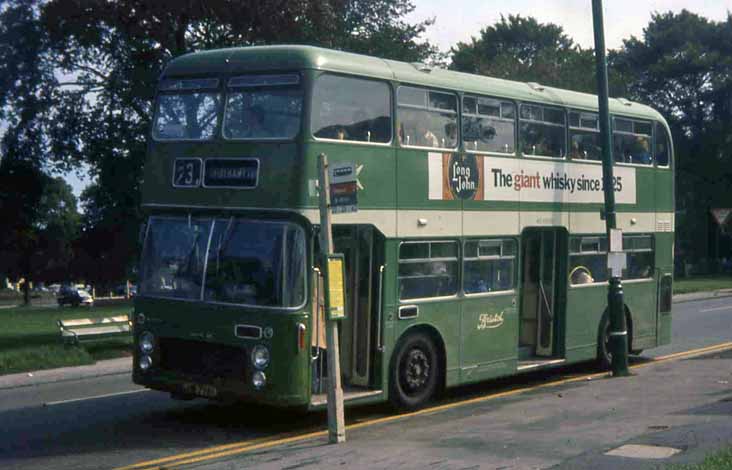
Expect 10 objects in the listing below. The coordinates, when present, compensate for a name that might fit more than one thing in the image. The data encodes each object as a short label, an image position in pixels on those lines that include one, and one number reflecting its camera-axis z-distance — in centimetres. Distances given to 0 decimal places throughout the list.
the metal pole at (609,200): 1680
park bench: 2120
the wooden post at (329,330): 1132
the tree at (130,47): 2989
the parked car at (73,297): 7009
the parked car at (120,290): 9962
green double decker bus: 1217
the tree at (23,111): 3322
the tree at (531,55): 4972
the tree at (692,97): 7012
